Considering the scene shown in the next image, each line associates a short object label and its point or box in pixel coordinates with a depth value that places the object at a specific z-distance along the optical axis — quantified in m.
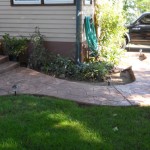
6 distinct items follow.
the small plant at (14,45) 5.93
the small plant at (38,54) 5.86
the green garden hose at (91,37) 6.10
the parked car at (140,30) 9.75
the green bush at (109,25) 6.90
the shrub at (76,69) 5.45
